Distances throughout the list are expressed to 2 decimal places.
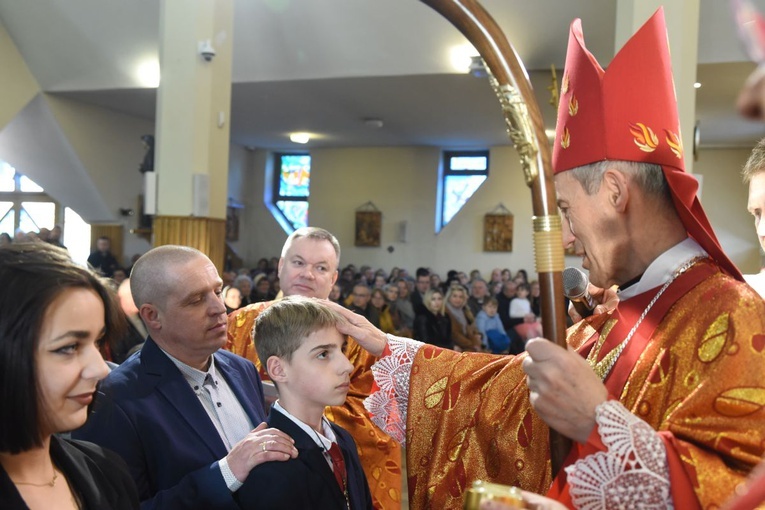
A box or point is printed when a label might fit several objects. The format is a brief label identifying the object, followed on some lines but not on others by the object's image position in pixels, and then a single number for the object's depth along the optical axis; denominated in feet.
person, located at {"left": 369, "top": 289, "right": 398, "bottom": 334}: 27.86
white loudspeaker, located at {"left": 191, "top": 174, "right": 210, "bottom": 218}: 26.37
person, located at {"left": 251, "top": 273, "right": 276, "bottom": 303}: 34.27
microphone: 6.71
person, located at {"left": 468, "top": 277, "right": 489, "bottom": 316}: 33.63
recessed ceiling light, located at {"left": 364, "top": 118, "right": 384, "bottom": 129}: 46.44
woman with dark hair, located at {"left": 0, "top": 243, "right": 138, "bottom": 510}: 4.34
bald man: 6.37
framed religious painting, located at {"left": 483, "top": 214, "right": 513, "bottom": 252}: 54.95
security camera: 26.61
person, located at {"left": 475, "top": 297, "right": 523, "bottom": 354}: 31.09
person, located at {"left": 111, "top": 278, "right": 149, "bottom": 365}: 13.79
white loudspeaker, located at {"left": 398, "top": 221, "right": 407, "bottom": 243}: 57.16
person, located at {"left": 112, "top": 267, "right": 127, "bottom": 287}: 31.43
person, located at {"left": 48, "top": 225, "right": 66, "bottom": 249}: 40.20
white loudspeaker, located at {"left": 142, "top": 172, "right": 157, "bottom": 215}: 26.63
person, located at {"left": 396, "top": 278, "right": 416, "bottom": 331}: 33.22
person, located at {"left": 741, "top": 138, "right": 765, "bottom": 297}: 7.49
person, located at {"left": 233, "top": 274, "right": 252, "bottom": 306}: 30.09
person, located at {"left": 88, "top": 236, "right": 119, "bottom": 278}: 40.55
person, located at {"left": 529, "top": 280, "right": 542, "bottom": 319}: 38.47
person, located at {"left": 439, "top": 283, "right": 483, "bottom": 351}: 29.01
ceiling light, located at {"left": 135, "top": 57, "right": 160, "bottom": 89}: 37.63
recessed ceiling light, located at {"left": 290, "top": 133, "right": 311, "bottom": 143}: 53.11
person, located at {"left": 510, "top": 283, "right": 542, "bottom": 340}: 31.14
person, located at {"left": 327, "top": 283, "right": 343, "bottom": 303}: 27.00
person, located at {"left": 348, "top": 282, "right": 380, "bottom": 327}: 25.54
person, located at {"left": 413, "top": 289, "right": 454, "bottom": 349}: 28.30
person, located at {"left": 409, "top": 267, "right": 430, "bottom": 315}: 29.27
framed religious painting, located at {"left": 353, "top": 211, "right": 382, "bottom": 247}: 57.93
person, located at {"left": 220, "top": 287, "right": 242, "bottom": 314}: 21.30
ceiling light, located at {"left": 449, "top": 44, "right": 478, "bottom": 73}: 32.01
